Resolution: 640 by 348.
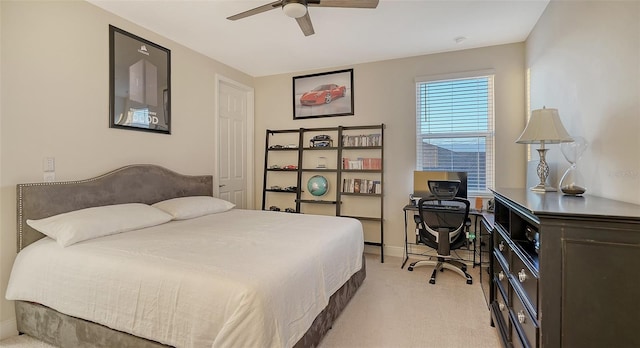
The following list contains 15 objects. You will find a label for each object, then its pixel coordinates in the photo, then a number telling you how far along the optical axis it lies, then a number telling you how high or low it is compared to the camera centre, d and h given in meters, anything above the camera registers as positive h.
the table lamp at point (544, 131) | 1.76 +0.27
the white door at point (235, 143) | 4.17 +0.47
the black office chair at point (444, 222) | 3.05 -0.54
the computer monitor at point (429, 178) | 3.48 -0.08
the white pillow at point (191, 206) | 2.87 -0.37
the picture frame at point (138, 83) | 2.76 +0.93
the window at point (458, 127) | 3.60 +0.61
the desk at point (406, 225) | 3.24 -0.66
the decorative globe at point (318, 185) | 4.22 -0.18
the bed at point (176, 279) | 1.36 -0.60
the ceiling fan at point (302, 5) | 2.06 +1.26
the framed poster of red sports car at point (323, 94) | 4.18 +1.20
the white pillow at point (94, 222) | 1.96 -0.38
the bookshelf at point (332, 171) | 4.02 +0.03
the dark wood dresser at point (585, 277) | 0.98 -0.38
